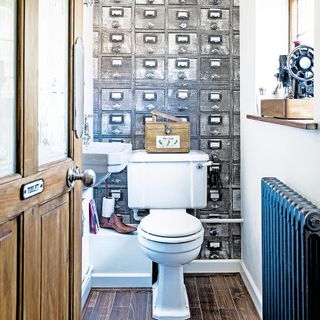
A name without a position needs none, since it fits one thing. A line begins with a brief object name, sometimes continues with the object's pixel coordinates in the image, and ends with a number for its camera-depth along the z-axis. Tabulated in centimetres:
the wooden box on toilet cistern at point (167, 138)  283
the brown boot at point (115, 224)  279
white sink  204
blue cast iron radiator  132
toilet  226
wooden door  94
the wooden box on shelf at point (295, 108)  180
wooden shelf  148
